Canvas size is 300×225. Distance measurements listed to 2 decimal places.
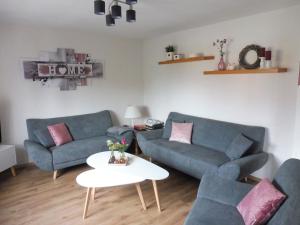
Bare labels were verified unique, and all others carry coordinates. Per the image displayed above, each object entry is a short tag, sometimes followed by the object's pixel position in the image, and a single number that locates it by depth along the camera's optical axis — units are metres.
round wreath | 3.00
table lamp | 4.52
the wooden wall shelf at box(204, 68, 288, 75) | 2.75
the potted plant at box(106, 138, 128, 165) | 2.73
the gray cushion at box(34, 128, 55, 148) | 3.52
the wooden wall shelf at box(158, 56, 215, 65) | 3.60
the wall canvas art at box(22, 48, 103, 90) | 3.72
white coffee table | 2.36
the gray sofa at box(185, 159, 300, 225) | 1.46
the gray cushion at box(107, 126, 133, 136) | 4.00
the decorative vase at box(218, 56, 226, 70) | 3.38
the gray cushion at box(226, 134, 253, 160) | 2.81
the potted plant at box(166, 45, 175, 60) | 4.18
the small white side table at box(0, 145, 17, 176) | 3.16
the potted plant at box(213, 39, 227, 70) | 3.38
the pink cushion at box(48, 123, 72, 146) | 3.58
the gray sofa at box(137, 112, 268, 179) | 2.72
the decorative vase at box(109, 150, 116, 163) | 2.76
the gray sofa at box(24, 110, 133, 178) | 3.25
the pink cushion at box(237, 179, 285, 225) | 1.55
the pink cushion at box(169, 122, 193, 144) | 3.63
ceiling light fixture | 2.05
